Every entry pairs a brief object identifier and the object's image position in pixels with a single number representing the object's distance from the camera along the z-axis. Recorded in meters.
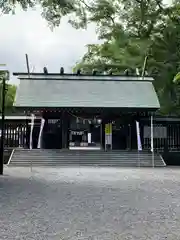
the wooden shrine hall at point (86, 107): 16.12
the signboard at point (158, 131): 16.47
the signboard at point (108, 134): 16.86
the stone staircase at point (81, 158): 14.93
